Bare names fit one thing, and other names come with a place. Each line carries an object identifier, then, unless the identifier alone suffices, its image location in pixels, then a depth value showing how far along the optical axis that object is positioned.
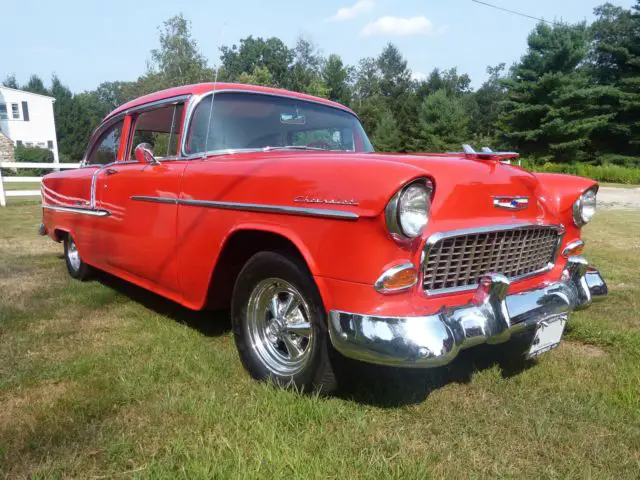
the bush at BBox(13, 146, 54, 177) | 32.50
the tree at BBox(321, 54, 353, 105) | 50.47
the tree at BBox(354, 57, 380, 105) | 61.12
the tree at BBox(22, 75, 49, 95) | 63.22
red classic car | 1.96
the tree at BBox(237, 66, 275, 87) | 36.35
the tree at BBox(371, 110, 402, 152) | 41.81
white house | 34.78
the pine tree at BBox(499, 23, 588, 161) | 29.62
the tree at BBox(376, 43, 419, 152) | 46.89
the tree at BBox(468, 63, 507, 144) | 55.22
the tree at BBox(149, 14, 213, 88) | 28.55
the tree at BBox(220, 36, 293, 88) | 48.72
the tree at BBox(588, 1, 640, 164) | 31.29
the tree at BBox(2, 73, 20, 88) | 71.25
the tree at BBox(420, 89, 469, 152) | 37.47
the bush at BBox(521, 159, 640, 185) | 25.67
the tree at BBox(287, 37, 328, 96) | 52.38
